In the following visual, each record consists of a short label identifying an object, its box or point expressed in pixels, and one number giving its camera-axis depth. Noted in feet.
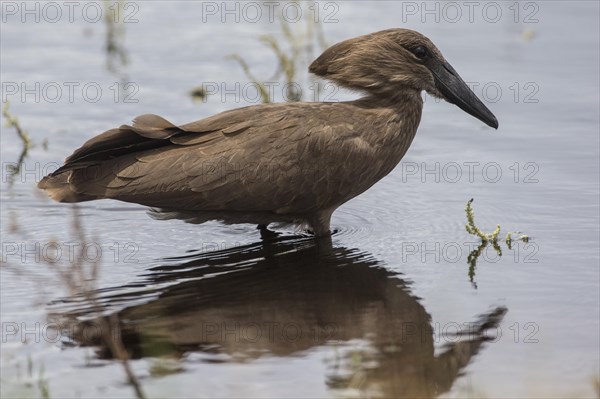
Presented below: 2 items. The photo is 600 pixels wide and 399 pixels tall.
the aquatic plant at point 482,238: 53.88
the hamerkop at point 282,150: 52.39
